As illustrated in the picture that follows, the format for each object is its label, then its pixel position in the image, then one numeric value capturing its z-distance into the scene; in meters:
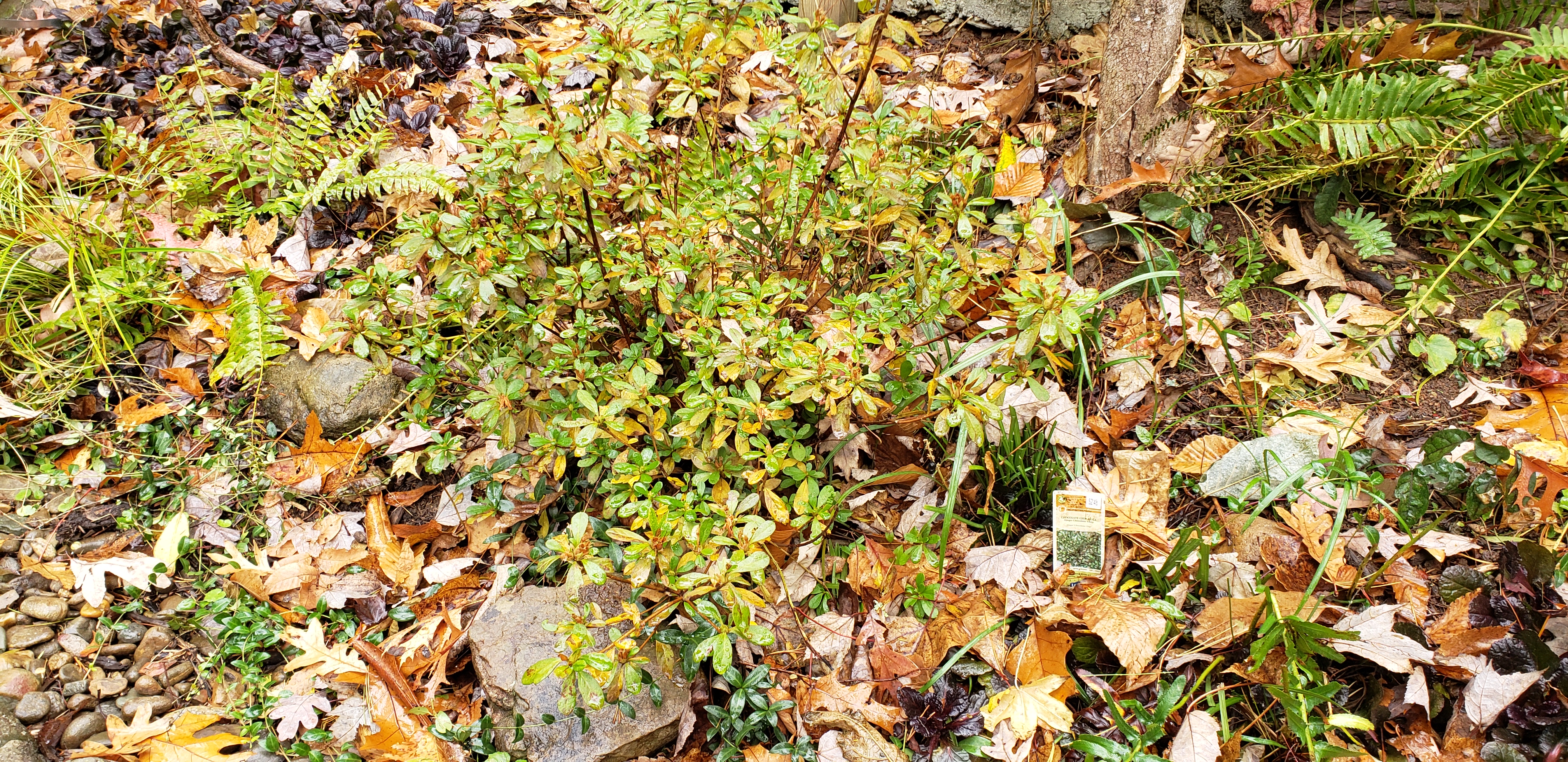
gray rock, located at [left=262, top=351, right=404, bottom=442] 2.70
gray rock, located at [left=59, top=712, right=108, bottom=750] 2.11
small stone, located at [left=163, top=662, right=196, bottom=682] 2.26
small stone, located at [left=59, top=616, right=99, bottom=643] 2.32
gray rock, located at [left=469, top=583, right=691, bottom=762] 1.98
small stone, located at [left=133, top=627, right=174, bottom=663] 2.30
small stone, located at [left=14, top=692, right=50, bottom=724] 2.12
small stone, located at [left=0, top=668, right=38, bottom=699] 2.15
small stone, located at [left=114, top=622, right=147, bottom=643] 2.33
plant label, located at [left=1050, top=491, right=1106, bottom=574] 2.11
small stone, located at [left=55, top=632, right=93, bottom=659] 2.29
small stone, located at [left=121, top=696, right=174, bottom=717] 2.16
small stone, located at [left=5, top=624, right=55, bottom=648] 2.27
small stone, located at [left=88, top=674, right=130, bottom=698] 2.21
